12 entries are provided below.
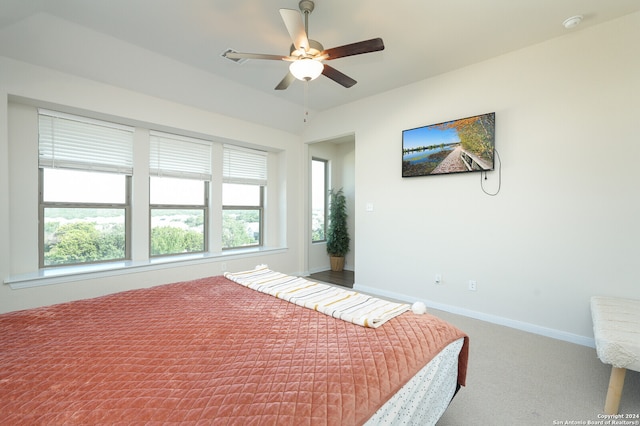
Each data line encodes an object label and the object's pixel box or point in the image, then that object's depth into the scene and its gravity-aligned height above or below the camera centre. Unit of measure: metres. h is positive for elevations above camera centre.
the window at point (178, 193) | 3.78 +0.24
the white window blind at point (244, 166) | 4.46 +0.74
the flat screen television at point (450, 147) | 3.13 +0.77
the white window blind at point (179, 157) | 3.71 +0.74
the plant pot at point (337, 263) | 5.52 -1.01
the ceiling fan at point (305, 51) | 1.91 +1.14
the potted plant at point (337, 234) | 5.45 -0.44
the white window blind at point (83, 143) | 2.94 +0.74
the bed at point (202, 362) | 0.90 -0.62
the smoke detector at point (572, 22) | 2.43 +1.64
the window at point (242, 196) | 4.52 +0.25
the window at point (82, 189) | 3.00 +0.24
